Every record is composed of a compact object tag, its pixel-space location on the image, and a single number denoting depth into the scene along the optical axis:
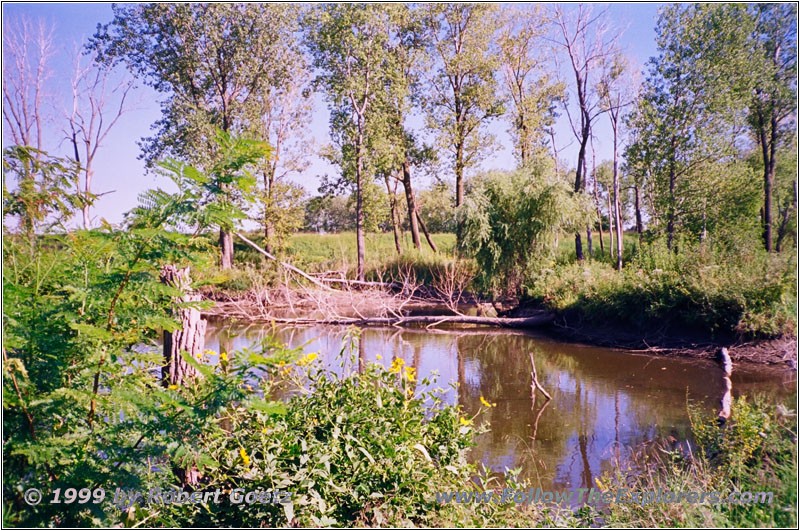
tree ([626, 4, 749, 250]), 15.05
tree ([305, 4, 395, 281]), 20.22
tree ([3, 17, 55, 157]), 18.00
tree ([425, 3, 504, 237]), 23.30
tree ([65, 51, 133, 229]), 20.79
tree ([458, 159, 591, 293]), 15.57
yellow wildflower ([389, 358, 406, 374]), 4.18
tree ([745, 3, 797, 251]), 12.45
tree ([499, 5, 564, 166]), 23.12
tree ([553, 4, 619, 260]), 18.84
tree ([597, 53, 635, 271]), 19.97
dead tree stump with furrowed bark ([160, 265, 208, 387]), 4.64
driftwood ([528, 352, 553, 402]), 7.57
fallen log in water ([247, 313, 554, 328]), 14.07
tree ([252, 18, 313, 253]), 22.31
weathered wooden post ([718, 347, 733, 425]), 6.34
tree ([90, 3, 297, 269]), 21.02
